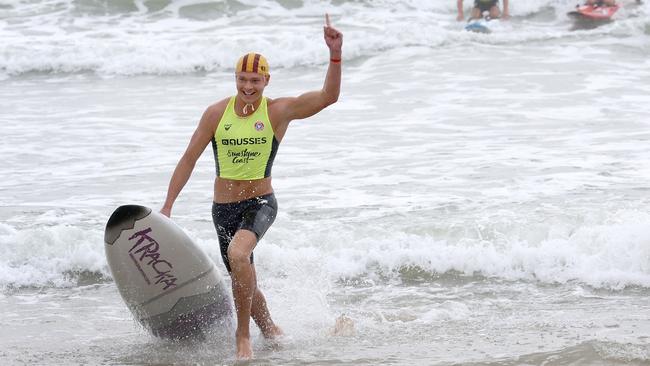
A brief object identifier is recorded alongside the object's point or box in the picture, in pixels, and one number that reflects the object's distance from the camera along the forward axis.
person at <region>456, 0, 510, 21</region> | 43.06
